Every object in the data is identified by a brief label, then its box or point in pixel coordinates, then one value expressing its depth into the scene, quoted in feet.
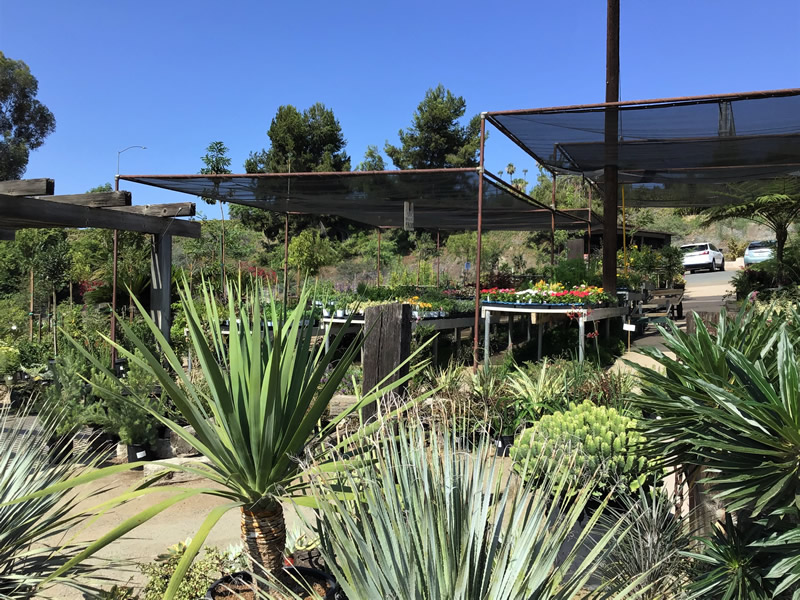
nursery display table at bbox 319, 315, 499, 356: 25.41
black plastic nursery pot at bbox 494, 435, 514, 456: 14.40
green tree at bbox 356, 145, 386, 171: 106.73
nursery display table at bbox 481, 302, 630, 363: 23.01
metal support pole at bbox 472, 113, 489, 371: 19.72
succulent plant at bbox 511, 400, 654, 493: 8.61
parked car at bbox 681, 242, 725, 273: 77.41
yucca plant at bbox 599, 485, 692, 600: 6.79
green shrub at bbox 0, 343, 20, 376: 22.67
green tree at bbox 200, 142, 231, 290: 42.86
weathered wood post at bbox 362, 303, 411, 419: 12.54
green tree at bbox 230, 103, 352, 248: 94.43
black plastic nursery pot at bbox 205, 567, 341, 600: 6.15
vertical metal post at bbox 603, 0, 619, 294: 29.19
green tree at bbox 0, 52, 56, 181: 83.10
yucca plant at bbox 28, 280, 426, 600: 5.79
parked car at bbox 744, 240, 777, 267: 61.46
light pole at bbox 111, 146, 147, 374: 18.71
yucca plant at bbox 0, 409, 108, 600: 5.54
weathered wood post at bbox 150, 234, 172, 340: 21.18
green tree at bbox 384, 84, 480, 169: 98.27
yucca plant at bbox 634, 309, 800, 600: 4.92
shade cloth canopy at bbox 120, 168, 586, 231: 23.90
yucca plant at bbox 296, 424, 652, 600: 4.14
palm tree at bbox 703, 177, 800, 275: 32.32
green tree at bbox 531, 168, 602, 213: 94.76
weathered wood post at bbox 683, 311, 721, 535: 7.92
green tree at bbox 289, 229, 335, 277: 47.09
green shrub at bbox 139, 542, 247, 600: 7.06
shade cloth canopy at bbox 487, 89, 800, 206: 19.01
